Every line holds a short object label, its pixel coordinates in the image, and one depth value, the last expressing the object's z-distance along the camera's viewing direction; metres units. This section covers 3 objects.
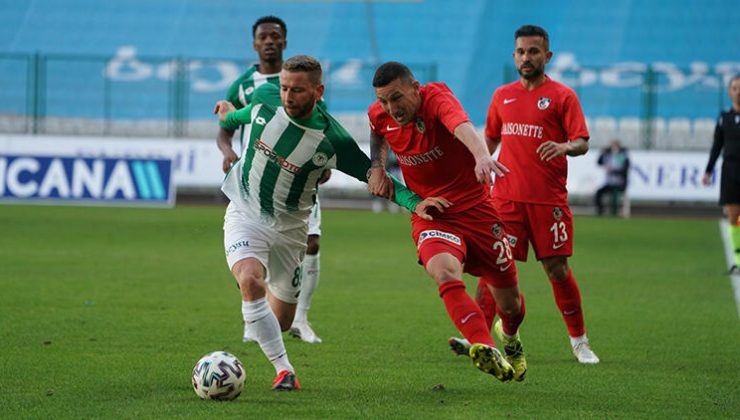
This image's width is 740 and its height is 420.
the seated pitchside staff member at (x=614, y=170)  54.84
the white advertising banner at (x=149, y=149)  54.59
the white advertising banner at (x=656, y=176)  55.69
